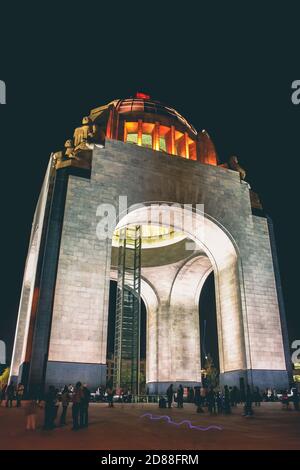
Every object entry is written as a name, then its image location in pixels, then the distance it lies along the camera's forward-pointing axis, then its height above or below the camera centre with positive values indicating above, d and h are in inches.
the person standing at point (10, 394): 545.7 -13.9
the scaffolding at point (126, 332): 836.4 +128.9
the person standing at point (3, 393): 662.4 -15.9
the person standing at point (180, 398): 588.7 -19.8
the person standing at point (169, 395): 584.7 -16.1
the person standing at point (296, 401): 546.0 -21.9
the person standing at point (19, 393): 543.0 -12.6
